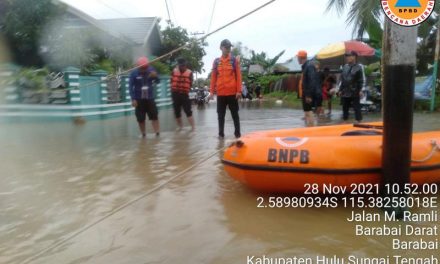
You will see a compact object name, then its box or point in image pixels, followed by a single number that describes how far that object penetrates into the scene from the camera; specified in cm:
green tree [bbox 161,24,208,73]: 2625
